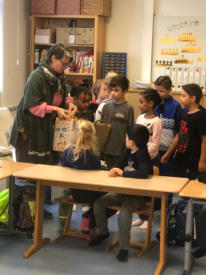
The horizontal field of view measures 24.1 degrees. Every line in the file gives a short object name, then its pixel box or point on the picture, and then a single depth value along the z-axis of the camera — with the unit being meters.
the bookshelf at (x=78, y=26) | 6.75
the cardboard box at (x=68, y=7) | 6.71
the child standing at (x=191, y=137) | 4.01
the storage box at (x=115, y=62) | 6.84
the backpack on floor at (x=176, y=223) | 3.57
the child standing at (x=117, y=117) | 4.30
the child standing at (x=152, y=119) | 4.09
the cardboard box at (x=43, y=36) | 6.86
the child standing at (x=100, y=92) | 4.88
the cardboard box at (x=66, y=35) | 6.83
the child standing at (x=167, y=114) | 4.44
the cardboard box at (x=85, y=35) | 6.75
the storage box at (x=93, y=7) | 6.64
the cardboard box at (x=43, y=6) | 6.74
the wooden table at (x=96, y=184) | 3.28
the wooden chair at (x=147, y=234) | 3.62
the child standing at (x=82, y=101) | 4.59
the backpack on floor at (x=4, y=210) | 3.97
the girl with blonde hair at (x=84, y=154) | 3.66
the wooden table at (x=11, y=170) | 3.74
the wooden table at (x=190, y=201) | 3.11
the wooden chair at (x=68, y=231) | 3.93
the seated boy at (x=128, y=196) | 3.51
